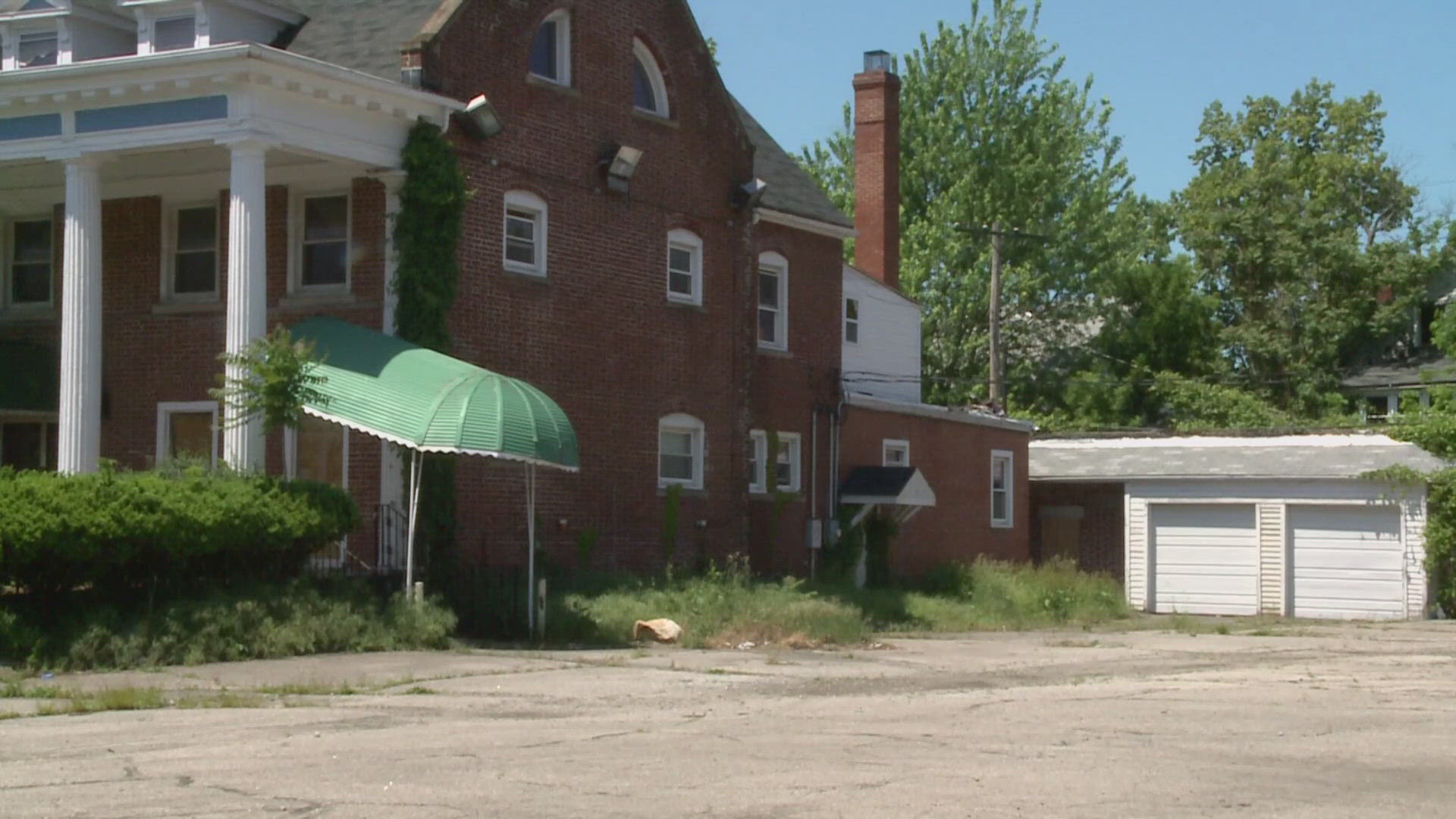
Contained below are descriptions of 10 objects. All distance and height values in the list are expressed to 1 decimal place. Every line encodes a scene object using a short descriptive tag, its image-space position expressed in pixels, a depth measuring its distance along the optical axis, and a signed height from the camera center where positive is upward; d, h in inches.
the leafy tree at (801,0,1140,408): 2229.3 +345.1
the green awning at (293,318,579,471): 810.8 +32.6
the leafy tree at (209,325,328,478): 807.7 +41.6
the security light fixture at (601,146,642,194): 1048.2 +177.7
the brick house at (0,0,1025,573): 879.7 +136.0
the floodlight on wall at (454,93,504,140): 937.5 +183.3
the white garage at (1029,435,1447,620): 1435.8 -35.1
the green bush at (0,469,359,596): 692.1 -20.1
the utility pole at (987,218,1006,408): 1802.4 +154.8
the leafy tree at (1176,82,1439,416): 2224.4 +276.5
